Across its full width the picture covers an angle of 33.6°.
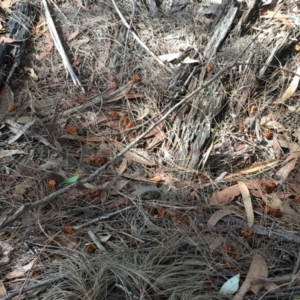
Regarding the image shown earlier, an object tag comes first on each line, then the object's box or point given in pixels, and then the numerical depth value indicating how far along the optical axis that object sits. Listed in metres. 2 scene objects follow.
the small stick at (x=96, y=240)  2.37
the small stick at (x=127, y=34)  3.25
